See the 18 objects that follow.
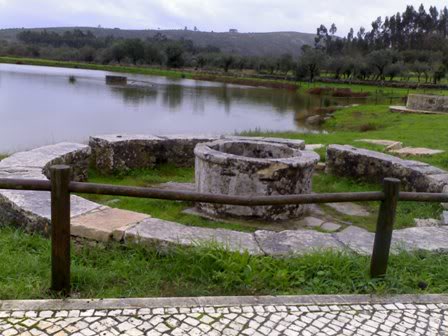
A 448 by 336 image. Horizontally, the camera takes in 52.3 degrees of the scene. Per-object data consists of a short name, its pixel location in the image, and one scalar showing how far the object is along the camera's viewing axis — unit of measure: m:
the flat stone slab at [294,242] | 4.03
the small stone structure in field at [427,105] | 24.00
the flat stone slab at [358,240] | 4.16
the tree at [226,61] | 80.31
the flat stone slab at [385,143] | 10.65
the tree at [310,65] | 63.84
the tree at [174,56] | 83.81
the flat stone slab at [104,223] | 4.07
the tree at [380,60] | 61.28
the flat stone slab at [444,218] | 5.50
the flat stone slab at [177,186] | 7.55
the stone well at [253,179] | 6.15
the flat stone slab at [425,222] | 5.86
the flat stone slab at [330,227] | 6.03
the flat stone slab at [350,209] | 6.83
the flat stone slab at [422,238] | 4.31
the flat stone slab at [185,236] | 3.97
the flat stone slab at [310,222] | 6.23
